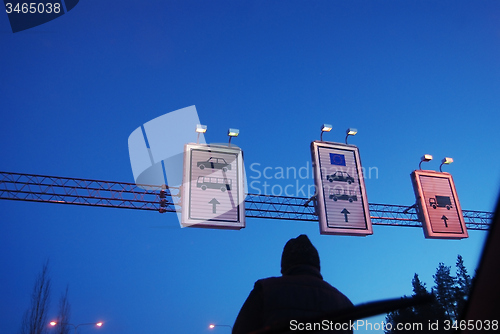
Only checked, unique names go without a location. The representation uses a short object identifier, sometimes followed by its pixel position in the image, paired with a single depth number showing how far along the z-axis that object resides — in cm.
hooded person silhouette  257
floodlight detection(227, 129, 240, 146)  1218
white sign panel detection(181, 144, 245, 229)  1082
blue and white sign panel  1136
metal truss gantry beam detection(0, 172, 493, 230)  1391
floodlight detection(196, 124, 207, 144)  1175
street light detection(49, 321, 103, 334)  3434
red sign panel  1275
